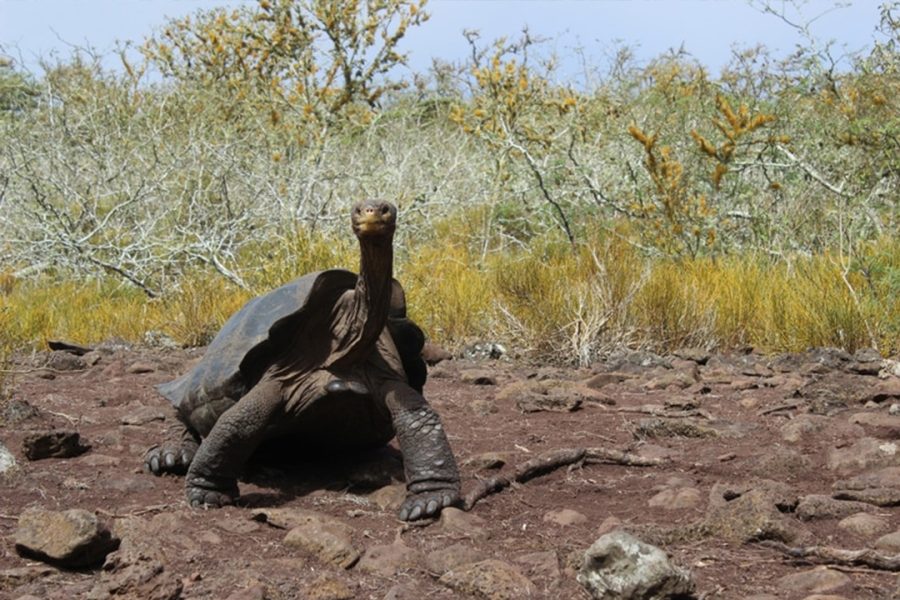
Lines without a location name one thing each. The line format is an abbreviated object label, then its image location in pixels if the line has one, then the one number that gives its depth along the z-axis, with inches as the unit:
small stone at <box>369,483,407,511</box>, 269.1
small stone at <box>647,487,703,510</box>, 250.5
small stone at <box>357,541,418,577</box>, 214.2
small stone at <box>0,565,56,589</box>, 203.0
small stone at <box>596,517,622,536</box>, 233.9
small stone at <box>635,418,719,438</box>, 328.2
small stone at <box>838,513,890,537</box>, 225.9
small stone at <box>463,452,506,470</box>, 292.5
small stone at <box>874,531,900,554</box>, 212.5
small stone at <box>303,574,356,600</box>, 197.1
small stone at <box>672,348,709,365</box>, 473.1
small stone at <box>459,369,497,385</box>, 434.9
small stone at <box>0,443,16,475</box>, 277.3
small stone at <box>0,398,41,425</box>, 347.3
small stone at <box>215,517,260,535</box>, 241.1
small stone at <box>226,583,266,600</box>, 192.1
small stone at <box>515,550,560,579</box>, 204.4
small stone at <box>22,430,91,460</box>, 299.7
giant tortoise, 263.1
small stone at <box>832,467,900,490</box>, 254.7
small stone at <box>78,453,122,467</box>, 302.0
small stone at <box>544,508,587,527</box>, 244.8
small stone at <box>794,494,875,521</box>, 237.3
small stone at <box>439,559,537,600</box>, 195.5
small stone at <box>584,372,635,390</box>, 423.5
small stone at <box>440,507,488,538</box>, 240.8
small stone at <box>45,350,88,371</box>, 485.7
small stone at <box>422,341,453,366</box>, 482.5
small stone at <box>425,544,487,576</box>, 214.1
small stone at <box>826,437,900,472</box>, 275.6
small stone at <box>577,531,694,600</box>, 185.0
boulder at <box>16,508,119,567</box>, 209.6
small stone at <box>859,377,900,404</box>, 358.6
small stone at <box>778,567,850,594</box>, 191.9
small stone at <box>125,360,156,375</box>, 469.1
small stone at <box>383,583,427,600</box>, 195.6
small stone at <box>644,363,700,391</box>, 414.9
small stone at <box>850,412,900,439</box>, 310.8
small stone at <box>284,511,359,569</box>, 219.3
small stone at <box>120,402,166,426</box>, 366.3
